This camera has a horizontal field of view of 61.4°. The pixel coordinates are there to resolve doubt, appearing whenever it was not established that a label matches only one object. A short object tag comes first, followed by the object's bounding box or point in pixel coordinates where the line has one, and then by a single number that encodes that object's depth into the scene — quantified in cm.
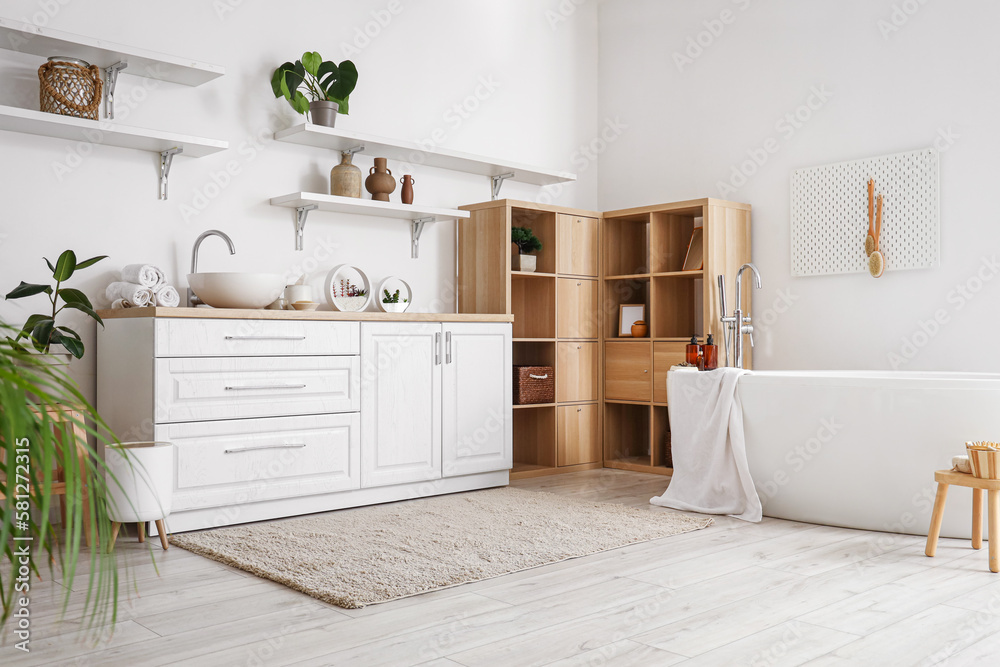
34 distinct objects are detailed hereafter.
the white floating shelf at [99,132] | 311
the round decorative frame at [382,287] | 425
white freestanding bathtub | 302
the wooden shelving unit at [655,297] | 456
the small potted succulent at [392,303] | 421
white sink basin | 336
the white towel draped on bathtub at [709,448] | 349
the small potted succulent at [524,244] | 463
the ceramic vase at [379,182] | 421
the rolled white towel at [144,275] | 331
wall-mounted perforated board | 410
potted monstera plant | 392
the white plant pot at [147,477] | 280
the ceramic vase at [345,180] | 410
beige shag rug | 251
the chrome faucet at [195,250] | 361
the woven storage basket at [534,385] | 459
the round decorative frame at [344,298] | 399
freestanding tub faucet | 430
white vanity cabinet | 312
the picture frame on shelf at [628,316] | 494
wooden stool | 260
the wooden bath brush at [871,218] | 427
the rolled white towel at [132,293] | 324
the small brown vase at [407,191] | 435
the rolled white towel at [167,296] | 329
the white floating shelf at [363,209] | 392
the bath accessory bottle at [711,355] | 388
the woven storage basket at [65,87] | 319
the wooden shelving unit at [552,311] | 461
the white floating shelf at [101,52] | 308
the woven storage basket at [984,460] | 262
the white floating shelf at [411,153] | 395
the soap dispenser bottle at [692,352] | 410
